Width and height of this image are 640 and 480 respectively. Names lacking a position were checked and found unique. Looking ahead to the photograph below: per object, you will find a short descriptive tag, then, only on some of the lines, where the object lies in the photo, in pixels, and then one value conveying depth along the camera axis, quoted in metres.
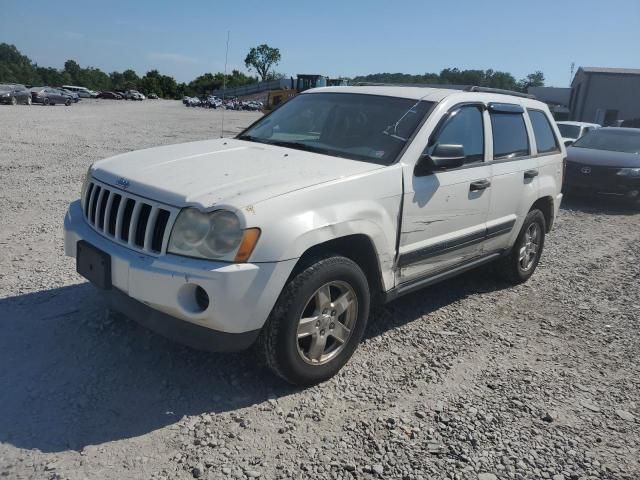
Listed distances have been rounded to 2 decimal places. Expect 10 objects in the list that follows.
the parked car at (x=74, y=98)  50.01
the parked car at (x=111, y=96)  78.19
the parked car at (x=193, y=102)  70.62
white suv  2.90
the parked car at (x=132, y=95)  81.93
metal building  39.34
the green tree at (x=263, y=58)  131.38
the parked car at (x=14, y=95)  37.45
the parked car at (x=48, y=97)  43.72
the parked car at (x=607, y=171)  10.50
